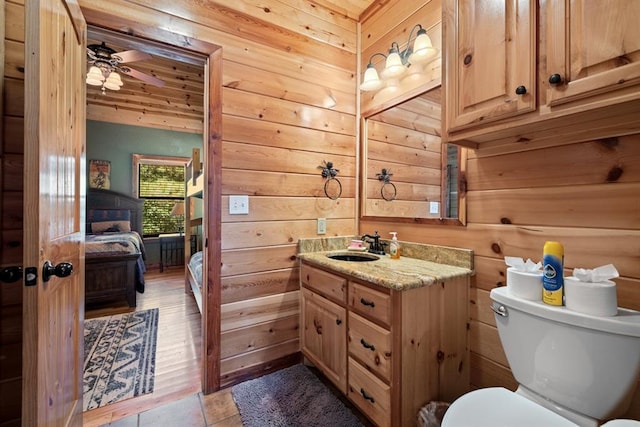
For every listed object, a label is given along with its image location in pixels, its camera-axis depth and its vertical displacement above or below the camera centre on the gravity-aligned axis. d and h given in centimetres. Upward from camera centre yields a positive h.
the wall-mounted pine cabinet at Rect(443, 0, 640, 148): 80 +49
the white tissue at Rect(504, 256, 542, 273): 108 -20
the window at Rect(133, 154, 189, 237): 545 +46
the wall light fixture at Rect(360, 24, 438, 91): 165 +98
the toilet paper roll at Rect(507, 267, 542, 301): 103 -26
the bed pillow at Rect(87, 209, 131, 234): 467 -15
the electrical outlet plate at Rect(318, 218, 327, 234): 214 -10
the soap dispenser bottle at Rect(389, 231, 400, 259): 177 -23
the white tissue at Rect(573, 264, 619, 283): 89 -19
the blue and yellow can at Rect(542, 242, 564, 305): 97 -21
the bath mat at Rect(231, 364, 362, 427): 148 -109
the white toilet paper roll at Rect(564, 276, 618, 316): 87 -27
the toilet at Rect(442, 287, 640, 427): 84 -52
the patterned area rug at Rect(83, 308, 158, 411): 177 -112
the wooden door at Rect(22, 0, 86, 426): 86 +1
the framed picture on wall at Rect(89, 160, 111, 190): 494 +68
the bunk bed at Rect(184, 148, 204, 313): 300 -17
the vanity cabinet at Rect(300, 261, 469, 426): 121 -63
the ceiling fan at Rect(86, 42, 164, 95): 240 +140
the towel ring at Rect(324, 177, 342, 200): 217 +19
